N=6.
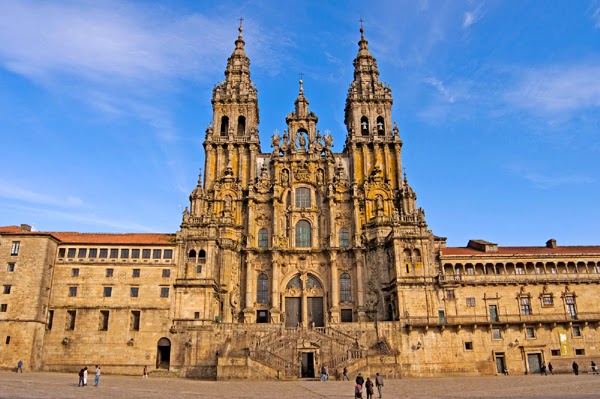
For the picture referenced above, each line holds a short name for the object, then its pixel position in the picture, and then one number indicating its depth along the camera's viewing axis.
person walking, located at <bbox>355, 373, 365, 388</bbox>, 27.61
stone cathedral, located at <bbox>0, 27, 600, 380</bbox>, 48.69
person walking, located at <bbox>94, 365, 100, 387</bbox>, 34.92
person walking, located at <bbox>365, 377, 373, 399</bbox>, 26.84
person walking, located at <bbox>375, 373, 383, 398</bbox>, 29.06
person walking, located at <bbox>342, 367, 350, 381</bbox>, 42.38
